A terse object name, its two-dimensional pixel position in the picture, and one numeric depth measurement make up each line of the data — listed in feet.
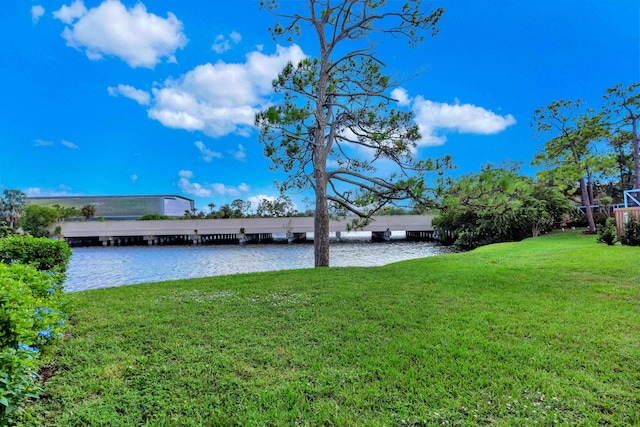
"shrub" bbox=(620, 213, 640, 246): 29.81
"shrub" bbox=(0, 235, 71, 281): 15.03
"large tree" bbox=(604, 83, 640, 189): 48.14
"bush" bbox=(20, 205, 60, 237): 96.22
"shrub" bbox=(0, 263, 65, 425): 5.00
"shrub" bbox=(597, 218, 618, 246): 32.45
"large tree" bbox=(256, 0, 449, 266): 23.06
